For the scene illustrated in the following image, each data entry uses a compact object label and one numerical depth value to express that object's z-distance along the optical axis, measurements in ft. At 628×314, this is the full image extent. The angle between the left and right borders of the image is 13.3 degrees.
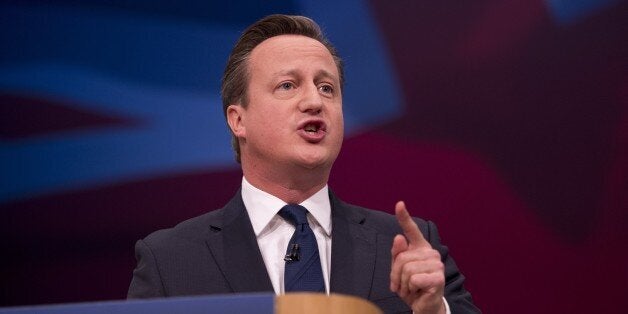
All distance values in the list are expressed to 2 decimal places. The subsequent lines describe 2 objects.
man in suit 13.70
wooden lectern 11.82
